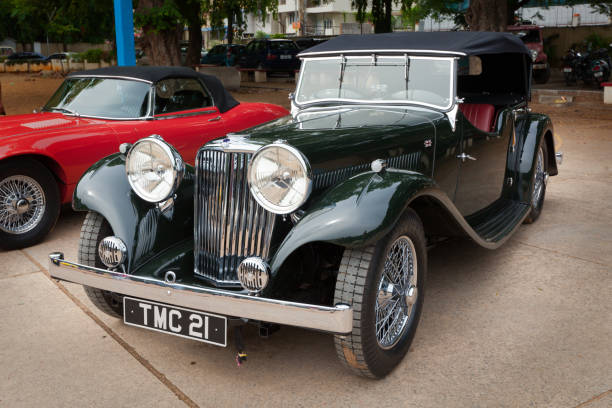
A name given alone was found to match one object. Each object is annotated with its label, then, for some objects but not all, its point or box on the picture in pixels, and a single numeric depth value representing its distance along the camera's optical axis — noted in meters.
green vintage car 2.75
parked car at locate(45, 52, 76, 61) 34.73
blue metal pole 9.25
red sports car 5.10
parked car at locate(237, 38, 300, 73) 25.78
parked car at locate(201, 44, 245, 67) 28.31
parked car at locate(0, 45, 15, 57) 47.97
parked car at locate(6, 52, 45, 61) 39.75
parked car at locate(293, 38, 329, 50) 27.55
